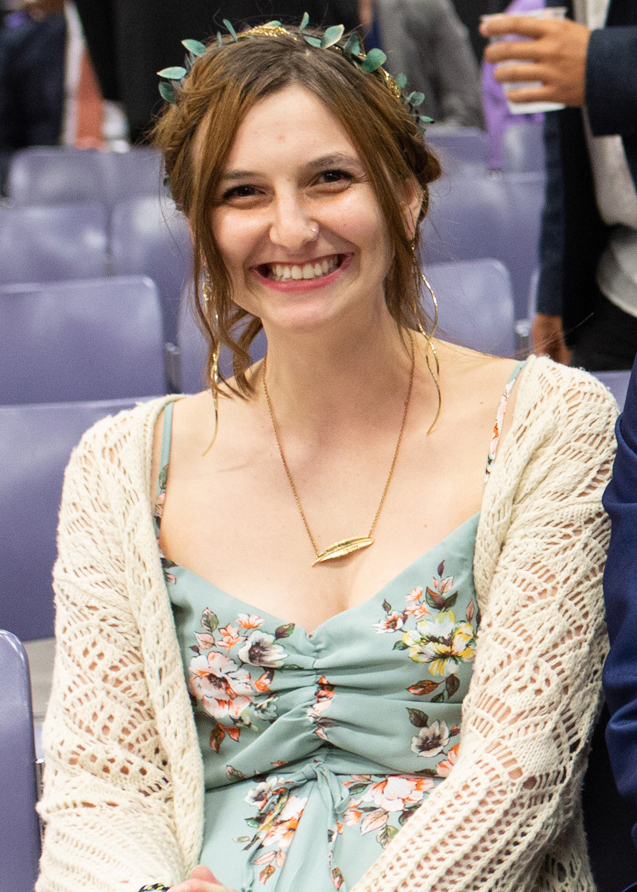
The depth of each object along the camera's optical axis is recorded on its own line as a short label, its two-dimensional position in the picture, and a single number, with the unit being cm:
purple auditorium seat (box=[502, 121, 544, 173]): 509
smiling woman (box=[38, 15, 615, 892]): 127
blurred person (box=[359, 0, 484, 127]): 581
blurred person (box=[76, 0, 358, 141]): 312
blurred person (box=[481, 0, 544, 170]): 610
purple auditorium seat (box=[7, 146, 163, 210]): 488
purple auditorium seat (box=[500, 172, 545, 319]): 379
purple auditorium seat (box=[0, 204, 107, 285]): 359
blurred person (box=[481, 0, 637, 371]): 184
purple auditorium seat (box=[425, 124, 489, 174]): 498
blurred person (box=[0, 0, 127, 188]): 640
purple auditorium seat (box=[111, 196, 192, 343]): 350
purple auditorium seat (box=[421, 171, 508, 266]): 367
